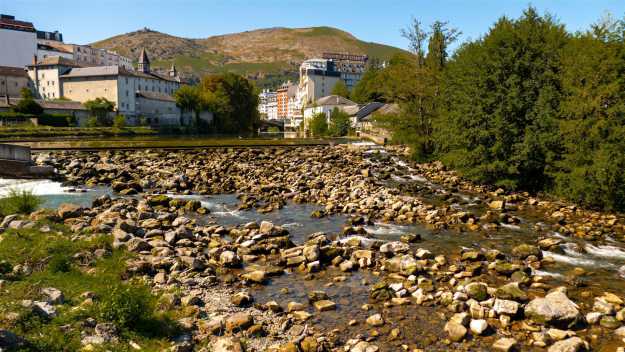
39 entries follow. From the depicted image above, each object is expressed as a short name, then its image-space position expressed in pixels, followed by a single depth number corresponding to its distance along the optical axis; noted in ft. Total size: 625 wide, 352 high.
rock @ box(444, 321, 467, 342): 31.09
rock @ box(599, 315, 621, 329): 32.92
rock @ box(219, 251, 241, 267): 45.48
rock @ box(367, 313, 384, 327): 33.19
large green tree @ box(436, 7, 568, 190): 83.71
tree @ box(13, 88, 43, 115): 309.98
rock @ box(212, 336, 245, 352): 27.71
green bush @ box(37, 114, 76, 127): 311.88
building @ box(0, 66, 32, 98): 391.24
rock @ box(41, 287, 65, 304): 29.00
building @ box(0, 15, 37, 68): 474.49
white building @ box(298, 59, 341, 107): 617.21
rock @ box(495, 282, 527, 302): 36.94
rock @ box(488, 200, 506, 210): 75.33
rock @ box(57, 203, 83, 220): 58.07
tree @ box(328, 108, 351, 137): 312.29
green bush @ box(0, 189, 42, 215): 57.28
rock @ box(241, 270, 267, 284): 41.42
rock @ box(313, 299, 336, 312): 35.55
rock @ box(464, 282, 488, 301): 36.76
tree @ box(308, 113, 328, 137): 325.01
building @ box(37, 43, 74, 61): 504.47
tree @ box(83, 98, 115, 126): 355.36
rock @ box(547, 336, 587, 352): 29.01
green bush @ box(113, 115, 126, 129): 341.86
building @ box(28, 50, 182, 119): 408.67
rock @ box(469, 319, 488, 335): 31.68
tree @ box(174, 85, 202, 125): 393.70
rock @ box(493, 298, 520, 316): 33.91
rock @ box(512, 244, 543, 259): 49.06
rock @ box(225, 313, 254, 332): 31.07
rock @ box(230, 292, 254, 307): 35.96
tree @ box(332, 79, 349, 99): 500.33
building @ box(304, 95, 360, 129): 409.90
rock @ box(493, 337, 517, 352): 29.55
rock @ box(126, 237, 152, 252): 46.24
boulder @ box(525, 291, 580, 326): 32.71
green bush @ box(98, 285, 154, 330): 27.73
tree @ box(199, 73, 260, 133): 393.09
